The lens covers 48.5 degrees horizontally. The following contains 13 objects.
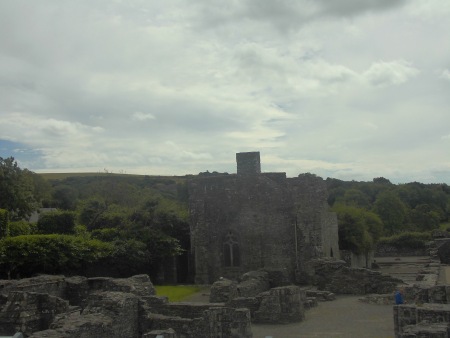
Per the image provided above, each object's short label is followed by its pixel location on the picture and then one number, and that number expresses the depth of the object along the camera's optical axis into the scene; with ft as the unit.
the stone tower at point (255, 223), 91.86
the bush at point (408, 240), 167.22
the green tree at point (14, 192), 122.41
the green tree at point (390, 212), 207.62
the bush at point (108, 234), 96.02
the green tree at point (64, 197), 212.93
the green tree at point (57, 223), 96.12
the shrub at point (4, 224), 90.63
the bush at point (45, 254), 77.36
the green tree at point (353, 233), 116.16
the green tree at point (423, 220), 219.41
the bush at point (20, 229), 94.43
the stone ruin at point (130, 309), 41.31
